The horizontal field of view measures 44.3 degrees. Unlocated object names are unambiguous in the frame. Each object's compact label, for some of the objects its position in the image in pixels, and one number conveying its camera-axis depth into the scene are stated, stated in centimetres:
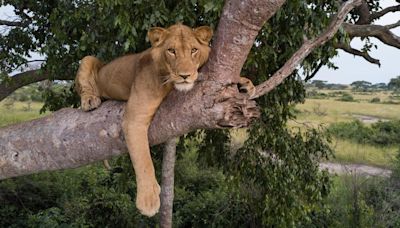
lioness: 229
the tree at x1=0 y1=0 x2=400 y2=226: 224
